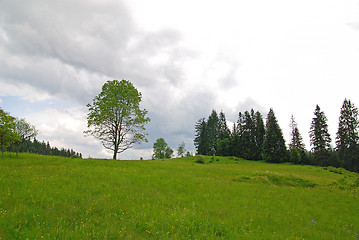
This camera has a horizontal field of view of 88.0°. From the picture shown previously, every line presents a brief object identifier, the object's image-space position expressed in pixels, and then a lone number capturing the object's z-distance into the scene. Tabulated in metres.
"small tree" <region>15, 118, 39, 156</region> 33.62
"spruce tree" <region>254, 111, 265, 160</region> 71.75
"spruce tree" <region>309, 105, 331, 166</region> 61.97
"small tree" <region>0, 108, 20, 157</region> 26.02
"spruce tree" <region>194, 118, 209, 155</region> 86.31
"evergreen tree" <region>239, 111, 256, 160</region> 72.50
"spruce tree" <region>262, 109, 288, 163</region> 64.56
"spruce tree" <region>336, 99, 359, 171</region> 57.91
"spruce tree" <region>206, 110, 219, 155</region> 86.19
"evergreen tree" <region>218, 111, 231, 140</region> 85.88
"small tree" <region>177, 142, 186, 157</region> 109.88
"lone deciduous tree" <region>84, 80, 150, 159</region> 32.56
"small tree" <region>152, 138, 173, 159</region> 96.81
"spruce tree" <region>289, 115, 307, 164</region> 62.12
